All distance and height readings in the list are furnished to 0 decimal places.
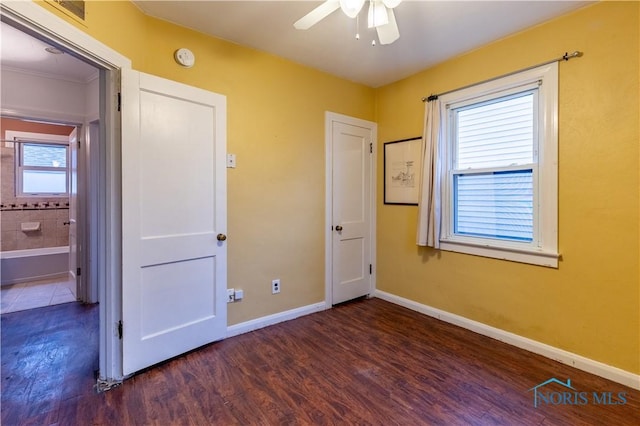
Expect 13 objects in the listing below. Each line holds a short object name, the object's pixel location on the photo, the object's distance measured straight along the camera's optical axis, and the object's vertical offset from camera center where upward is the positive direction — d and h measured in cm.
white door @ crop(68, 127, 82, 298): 343 -16
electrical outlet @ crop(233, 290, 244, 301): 259 -77
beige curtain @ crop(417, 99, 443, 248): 286 +32
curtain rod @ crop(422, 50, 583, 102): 208 +114
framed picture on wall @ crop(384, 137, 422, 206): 317 +45
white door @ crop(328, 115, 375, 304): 328 +4
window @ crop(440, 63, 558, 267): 224 +36
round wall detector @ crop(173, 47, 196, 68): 224 +119
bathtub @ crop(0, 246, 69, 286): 389 -78
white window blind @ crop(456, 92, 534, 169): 238 +69
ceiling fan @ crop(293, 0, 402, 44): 158 +112
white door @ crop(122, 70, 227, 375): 193 -7
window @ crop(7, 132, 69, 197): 438 +70
